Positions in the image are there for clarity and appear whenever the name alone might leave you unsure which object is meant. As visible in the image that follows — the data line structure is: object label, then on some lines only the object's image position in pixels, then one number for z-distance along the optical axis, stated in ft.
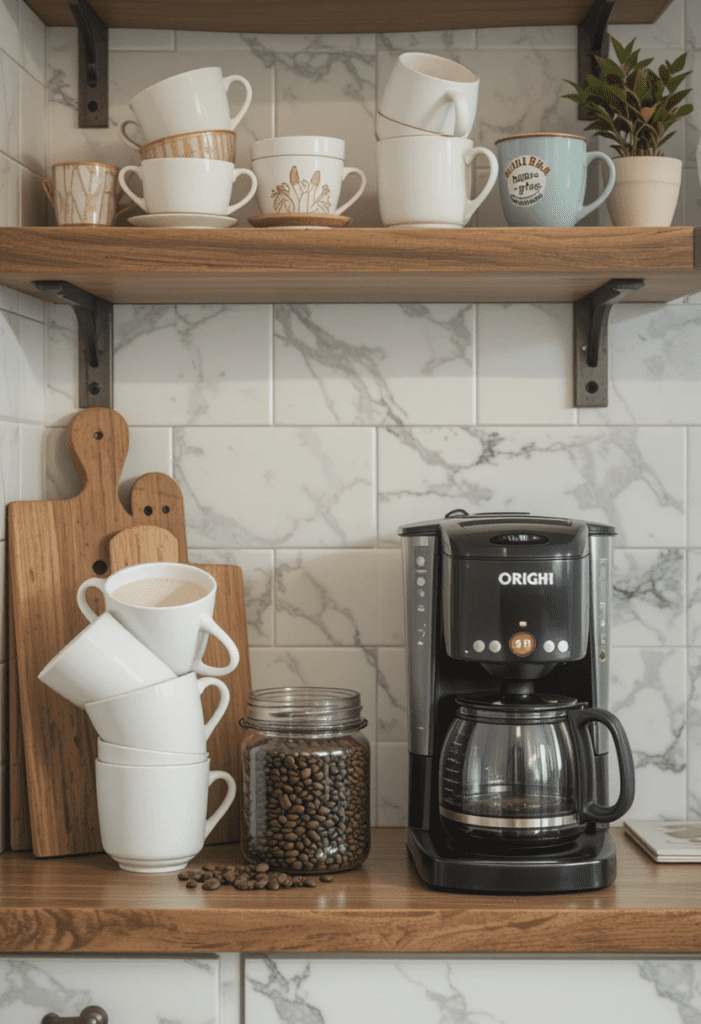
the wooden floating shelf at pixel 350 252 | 3.84
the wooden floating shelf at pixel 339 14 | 4.42
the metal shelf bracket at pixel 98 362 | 4.63
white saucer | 3.93
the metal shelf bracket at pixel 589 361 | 4.63
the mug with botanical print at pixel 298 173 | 3.96
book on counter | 3.99
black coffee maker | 3.57
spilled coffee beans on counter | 3.70
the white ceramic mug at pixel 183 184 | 3.92
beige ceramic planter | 4.10
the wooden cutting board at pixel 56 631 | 4.20
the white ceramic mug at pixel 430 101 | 3.80
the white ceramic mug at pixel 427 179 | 3.87
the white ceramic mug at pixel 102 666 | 3.77
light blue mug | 3.91
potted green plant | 4.11
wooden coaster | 3.92
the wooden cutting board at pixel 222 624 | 4.40
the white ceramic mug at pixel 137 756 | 3.85
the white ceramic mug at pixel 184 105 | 3.97
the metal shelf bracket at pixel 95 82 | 4.62
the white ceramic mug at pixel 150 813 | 3.84
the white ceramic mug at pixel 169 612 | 3.86
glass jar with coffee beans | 3.84
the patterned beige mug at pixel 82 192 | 4.11
